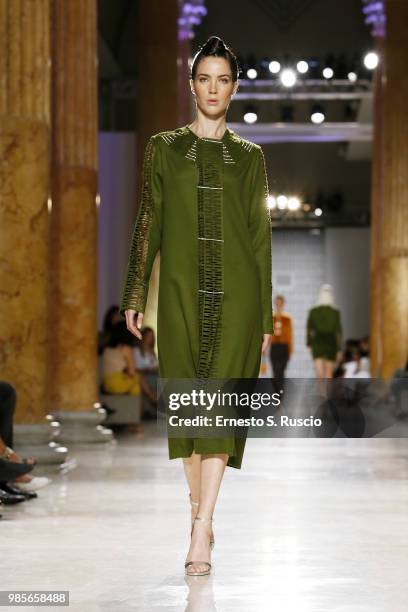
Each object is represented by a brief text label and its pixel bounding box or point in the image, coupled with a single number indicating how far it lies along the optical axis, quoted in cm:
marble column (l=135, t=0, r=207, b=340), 2047
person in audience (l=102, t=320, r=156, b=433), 1329
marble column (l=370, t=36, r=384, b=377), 1933
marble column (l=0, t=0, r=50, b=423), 782
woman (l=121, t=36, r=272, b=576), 413
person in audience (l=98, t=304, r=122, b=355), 1389
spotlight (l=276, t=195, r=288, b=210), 3128
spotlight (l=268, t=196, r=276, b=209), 3123
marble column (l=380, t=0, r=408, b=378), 1828
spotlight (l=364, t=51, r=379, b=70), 2438
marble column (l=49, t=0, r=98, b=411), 1083
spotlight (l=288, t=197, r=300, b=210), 3125
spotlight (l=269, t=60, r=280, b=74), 2565
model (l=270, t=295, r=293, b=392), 1966
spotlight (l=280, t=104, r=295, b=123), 2675
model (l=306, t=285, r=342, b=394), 1822
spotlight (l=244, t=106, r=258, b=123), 2711
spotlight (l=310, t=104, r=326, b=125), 2656
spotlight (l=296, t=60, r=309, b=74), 2578
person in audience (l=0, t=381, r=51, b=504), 632
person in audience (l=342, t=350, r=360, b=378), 2009
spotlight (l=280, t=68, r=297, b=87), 2567
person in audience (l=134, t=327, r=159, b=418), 1573
